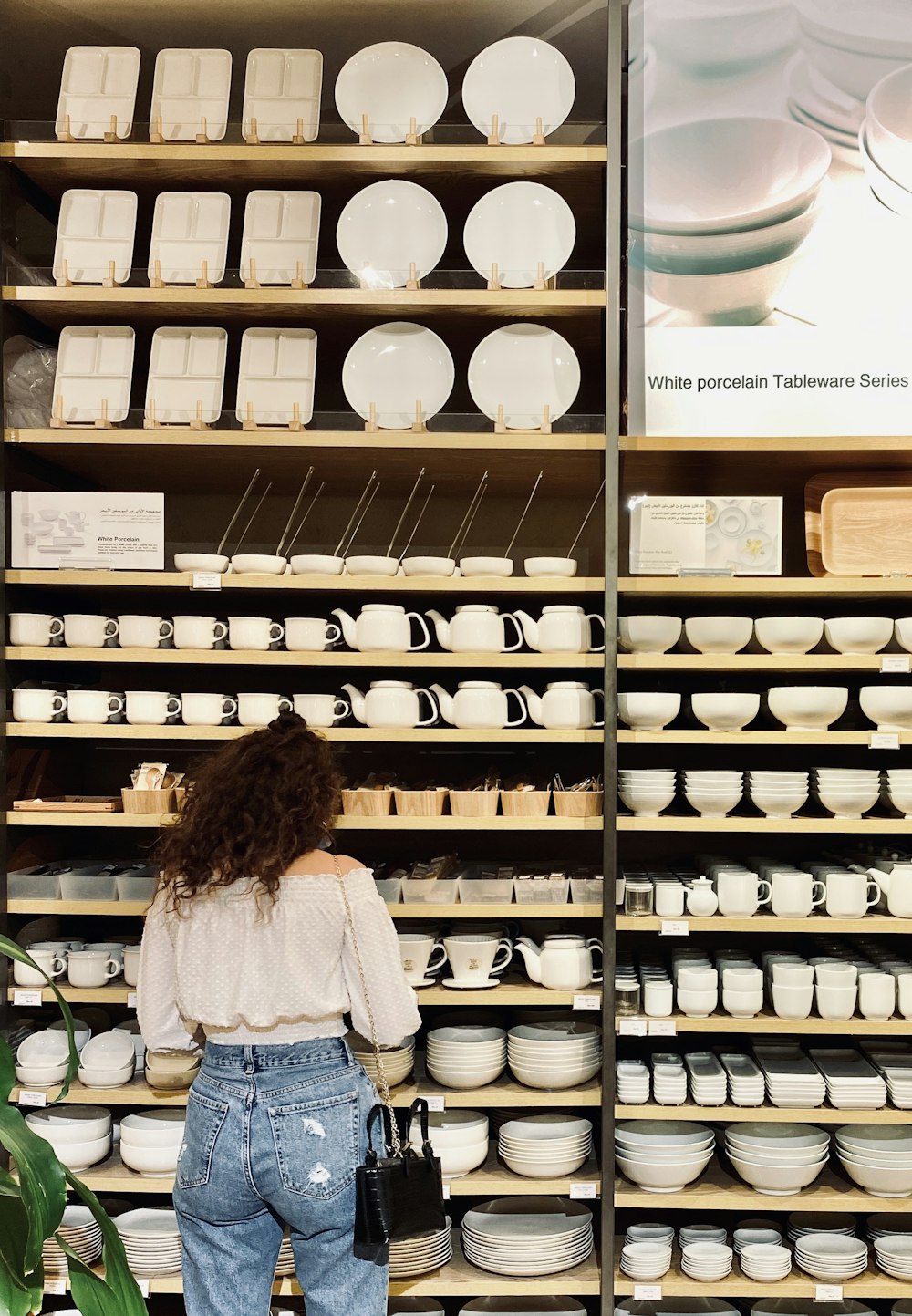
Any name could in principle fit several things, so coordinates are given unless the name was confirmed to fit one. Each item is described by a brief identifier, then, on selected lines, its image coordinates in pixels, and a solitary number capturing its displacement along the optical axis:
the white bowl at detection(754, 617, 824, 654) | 2.49
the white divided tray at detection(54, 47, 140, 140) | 2.56
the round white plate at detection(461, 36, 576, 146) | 2.58
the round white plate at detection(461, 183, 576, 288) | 2.57
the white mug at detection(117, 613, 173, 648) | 2.53
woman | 1.94
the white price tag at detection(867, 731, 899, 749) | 2.45
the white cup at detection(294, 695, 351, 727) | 2.52
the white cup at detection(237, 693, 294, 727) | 2.53
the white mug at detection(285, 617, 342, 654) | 2.52
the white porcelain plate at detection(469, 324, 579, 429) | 2.60
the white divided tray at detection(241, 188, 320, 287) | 2.56
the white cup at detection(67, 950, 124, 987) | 2.50
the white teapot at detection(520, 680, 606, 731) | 2.49
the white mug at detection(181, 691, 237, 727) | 2.54
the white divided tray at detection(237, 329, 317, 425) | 2.61
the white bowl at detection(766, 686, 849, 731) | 2.48
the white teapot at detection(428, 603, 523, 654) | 2.49
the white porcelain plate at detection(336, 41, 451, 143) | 2.60
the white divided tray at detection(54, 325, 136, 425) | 2.57
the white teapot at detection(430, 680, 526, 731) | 2.49
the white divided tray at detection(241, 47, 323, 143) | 2.53
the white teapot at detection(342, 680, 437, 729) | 2.49
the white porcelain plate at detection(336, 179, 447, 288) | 2.61
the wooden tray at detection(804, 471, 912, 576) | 2.49
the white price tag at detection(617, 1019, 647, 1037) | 2.42
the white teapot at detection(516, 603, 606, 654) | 2.50
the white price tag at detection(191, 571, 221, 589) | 2.49
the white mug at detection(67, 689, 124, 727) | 2.54
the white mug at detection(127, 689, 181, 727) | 2.54
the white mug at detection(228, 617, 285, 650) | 2.52
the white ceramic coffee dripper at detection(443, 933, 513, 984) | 2.47
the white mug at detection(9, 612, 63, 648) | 2.53
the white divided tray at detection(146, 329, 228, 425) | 2.55
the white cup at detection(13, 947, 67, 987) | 2.51
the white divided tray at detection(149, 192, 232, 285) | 2.55
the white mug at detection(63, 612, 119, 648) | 2.54
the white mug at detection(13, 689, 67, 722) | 2.53
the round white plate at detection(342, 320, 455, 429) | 2.64
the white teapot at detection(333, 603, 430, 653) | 2.49
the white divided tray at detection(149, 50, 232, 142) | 2.57
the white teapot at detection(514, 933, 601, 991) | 2.46
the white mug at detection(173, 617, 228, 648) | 2.52
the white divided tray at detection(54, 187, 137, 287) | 2.55
